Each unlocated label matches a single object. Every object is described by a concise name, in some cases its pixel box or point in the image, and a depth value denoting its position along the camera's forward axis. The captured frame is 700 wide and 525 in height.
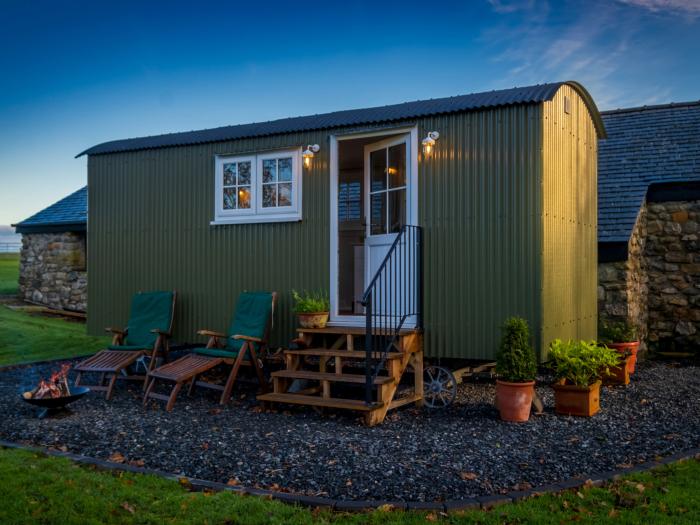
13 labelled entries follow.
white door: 6.66
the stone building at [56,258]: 14.23
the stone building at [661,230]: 9.85
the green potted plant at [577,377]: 5.89
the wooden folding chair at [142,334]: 7.24
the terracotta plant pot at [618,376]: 7.57
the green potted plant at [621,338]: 8.20
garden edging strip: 3.52
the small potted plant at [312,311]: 6.68
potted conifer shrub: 5.62
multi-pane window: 7.32
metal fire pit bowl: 5.60
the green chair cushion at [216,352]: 6.75
